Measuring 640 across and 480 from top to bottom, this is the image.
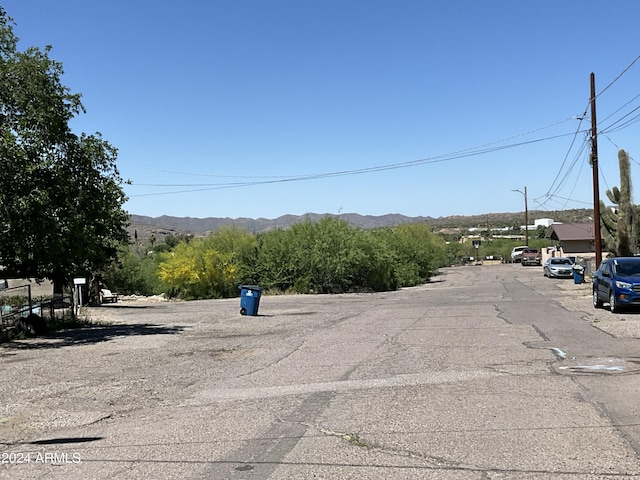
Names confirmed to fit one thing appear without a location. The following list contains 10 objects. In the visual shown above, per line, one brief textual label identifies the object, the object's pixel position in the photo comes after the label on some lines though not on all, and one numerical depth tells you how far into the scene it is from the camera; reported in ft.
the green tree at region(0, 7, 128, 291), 53.88
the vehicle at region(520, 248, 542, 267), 248.73
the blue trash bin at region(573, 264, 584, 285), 126.82
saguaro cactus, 111.45
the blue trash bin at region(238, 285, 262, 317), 78.18
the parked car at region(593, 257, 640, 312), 64.54
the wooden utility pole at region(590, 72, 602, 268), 103.45
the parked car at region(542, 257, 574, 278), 154.20
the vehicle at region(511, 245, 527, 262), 293.02
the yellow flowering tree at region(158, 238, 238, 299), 135.33
